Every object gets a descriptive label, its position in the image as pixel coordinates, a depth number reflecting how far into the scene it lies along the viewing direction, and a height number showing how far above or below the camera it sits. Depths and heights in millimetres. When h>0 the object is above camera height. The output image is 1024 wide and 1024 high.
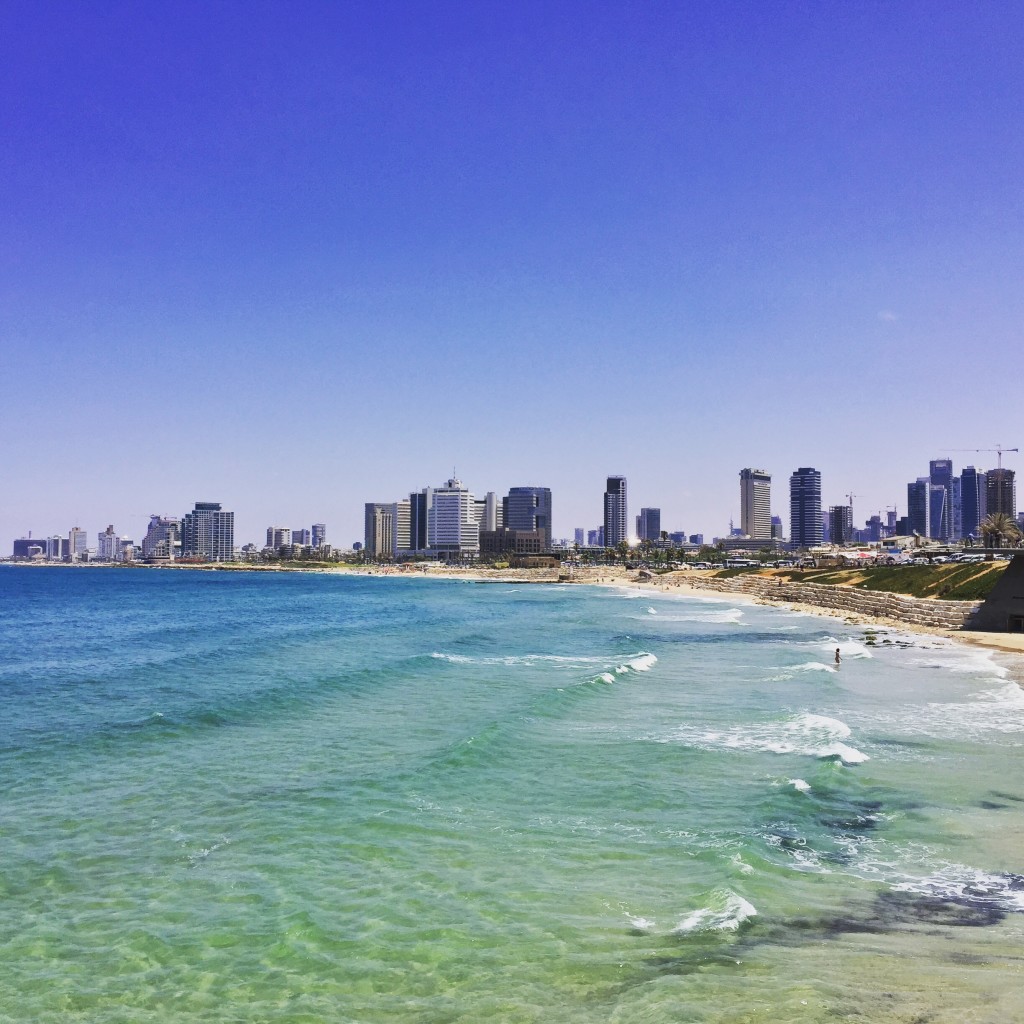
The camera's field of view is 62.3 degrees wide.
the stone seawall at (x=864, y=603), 70875 -8135
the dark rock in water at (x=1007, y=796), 22594 -7277
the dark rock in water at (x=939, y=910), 15312 -7122
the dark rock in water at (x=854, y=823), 20672 -7330
